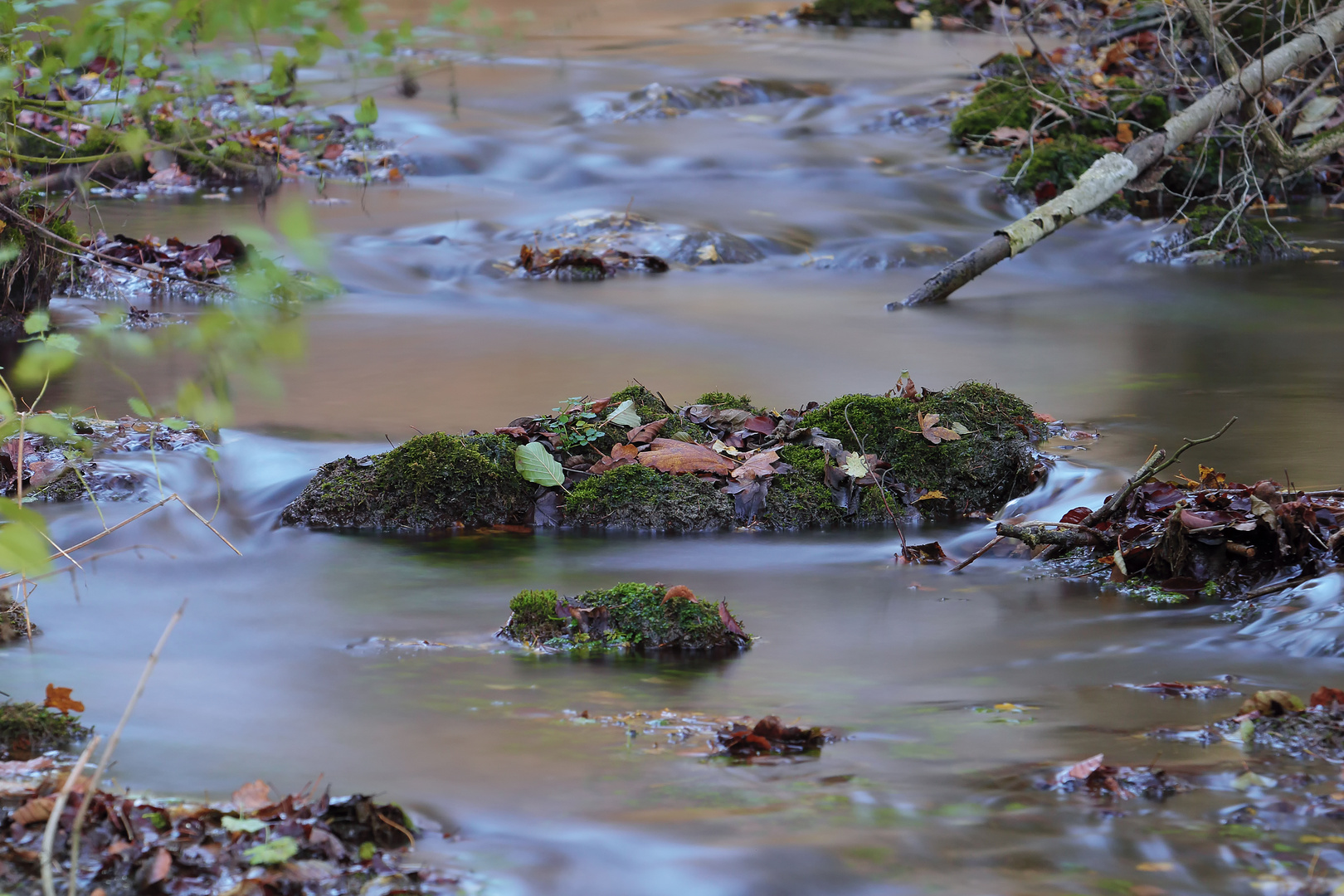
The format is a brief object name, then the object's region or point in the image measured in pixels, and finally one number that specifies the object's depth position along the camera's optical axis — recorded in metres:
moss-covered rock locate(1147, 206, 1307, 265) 23.53
